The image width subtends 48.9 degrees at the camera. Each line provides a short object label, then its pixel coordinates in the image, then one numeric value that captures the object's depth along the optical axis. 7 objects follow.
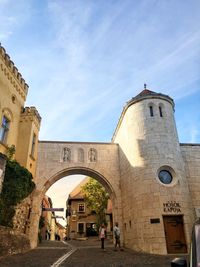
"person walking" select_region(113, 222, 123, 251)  12.87
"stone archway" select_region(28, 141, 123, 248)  17.75
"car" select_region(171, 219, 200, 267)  2.08
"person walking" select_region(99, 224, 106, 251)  13.51
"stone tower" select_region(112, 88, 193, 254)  13.35
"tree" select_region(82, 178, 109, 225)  28.94
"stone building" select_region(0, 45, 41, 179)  14.95
